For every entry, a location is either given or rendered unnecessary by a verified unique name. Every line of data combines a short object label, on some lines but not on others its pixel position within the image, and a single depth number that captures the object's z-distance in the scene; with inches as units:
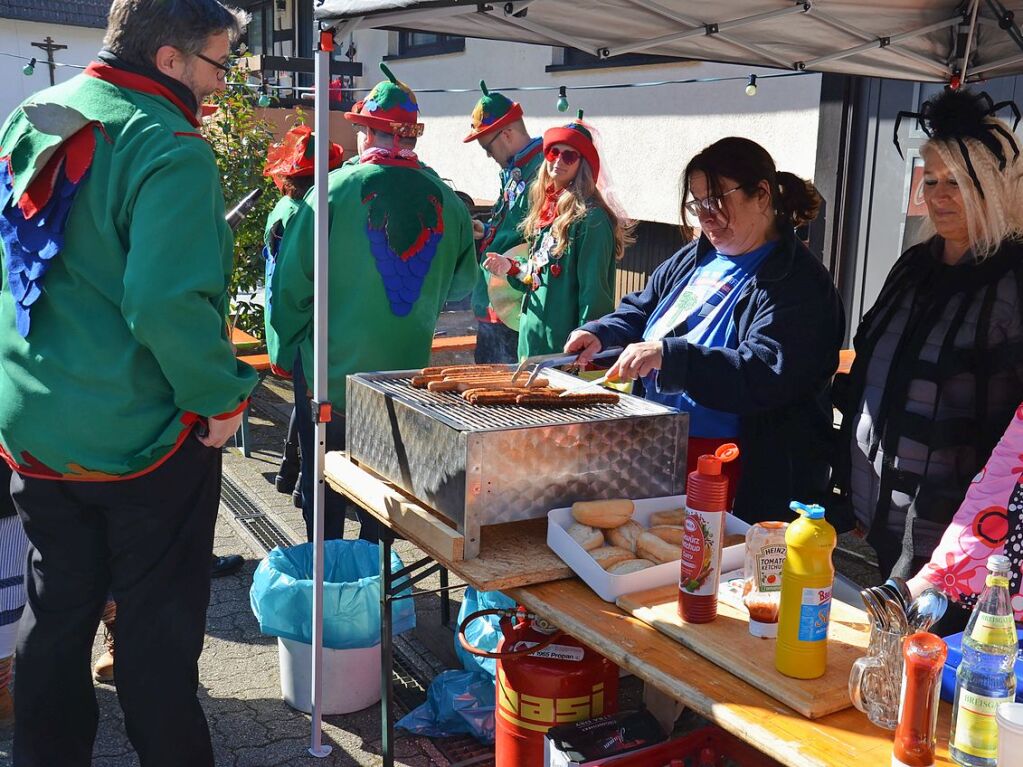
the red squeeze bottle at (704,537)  72.6
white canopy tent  102.0
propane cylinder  92.3
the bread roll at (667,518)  90.9
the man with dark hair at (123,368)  81.8
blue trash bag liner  120.3
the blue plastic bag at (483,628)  121.3
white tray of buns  81.4
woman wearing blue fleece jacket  98.8
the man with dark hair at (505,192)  171.6
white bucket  123.7
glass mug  62.5
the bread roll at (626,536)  86.4
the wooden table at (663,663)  60.6
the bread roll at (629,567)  82.1
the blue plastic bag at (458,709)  120.3
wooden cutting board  64.6
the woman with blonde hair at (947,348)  86.3
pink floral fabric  73.8
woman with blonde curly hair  147.6
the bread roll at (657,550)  84.4
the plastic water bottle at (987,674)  55.6
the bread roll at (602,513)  87.0
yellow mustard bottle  63.3
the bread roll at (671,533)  87.3
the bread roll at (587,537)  84.9
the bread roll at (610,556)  83.2
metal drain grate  187.5
